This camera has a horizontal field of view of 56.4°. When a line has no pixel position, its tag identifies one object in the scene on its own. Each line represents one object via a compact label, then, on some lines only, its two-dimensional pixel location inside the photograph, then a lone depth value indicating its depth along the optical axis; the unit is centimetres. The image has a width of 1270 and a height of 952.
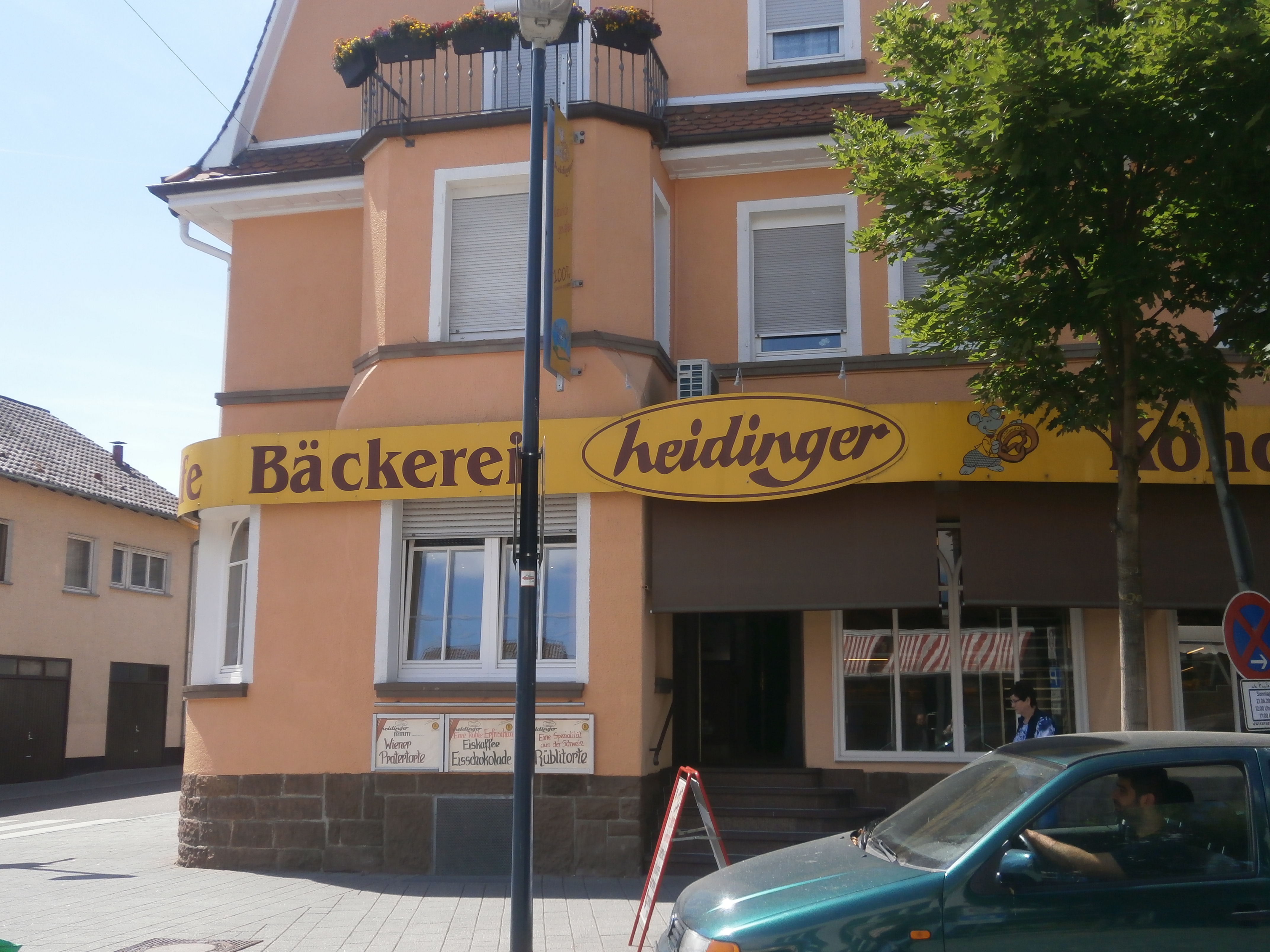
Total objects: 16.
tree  773
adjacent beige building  2450
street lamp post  755
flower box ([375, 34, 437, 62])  1249
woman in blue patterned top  870
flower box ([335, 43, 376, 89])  1260
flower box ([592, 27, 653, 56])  1249
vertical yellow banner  1072
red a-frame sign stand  758
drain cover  824
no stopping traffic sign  780
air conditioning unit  1161
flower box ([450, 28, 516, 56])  1223
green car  464
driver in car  480
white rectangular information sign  764
